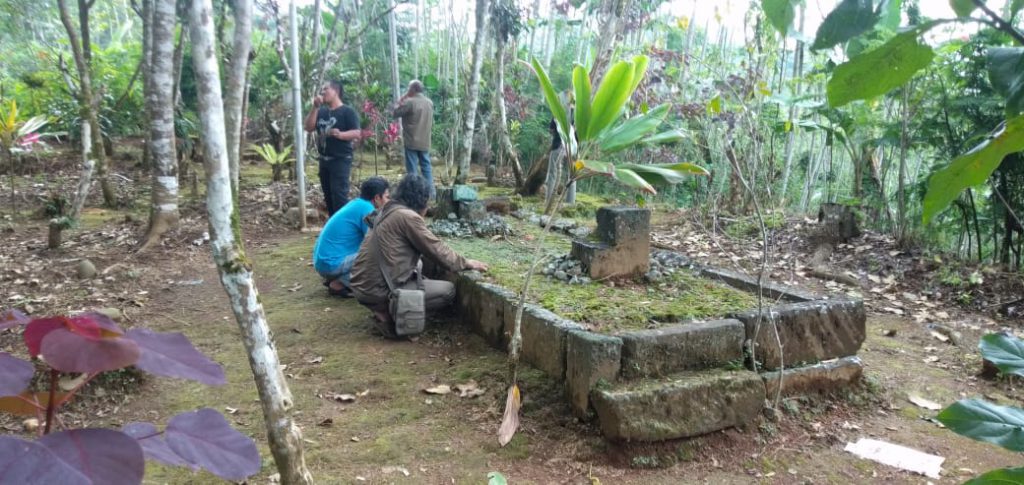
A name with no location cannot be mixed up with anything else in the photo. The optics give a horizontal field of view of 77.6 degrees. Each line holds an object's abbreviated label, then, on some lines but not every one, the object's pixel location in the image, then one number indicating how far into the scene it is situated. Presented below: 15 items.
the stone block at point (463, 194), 6.60
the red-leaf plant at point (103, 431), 0.64
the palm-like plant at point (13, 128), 6.93
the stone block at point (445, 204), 6.68
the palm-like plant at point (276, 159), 9.69
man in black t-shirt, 6.64
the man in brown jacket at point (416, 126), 7.83
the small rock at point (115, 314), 3.82
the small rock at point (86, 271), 5.16
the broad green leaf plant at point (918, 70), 0.60
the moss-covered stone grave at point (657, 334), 3.04
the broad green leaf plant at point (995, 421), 0.66
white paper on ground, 2.93
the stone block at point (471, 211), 6.57
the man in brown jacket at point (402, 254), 4.38
